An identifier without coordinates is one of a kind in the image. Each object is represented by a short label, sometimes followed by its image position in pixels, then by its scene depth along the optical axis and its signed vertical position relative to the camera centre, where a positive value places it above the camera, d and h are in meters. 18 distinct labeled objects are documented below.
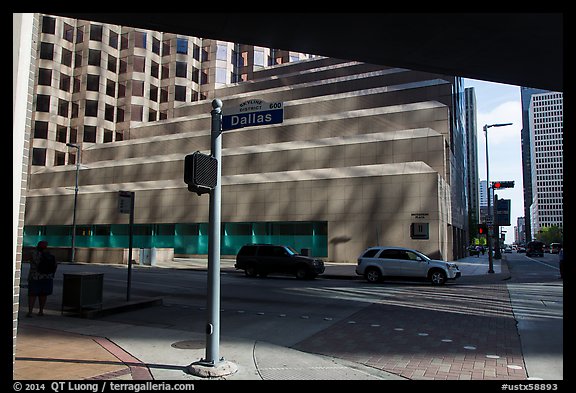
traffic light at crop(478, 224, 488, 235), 29.28 +0.42
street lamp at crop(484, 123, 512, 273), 27.48 +4.55
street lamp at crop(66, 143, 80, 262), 34.28 -1.91
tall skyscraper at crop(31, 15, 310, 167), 56.53 +20.44
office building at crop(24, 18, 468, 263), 34.84 +7.82
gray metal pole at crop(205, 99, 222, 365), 6.28 -0.67
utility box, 11.07 -1.55
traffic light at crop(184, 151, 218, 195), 5.93 +0.82
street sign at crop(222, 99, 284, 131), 6.70 +1.82
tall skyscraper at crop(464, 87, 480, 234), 162.00 +38.07
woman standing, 10.69 -1.23
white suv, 19.25 -1.44
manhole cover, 7.79 -2.05
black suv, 22.06 -1.52
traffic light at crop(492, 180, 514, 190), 30.63 +3.59
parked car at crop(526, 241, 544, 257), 63.53 -2.05
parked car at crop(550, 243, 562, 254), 75.38 -2.14
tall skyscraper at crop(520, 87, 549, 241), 142.12 +31.54
